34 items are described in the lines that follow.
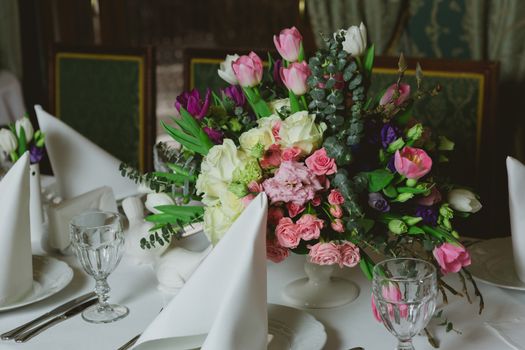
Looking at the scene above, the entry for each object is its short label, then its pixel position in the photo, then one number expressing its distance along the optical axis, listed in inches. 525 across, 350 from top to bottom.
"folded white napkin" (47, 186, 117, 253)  54.1
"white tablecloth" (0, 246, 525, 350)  42.2
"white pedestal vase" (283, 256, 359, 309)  46.9
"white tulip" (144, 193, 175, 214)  48.6
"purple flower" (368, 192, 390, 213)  42.0
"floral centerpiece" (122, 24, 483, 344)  41.4
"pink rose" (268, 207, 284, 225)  42.1
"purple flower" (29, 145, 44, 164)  61.1
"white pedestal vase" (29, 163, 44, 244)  59.0
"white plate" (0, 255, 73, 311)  47.2
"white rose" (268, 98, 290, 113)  47.0
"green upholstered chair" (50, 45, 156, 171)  92.7
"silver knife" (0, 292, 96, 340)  43.3
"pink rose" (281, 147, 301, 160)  42.0
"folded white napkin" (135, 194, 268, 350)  37.1
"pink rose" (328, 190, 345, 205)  41.4
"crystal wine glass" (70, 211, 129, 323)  46.0
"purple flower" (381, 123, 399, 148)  42.9
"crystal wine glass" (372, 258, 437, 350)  35.9
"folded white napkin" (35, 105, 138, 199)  64.9
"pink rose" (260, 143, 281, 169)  42.8
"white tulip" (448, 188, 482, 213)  43.3
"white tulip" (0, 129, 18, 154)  60.7
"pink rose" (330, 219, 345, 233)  41.6
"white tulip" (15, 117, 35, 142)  60.9
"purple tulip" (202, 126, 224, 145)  46.2
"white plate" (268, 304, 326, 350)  41.2
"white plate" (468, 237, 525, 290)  48.9
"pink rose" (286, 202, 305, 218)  41.7
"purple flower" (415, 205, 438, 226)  42.4
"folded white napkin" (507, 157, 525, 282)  47.8
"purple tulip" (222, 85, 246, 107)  47.8
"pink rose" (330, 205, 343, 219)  41.5
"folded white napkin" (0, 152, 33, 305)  46.8
